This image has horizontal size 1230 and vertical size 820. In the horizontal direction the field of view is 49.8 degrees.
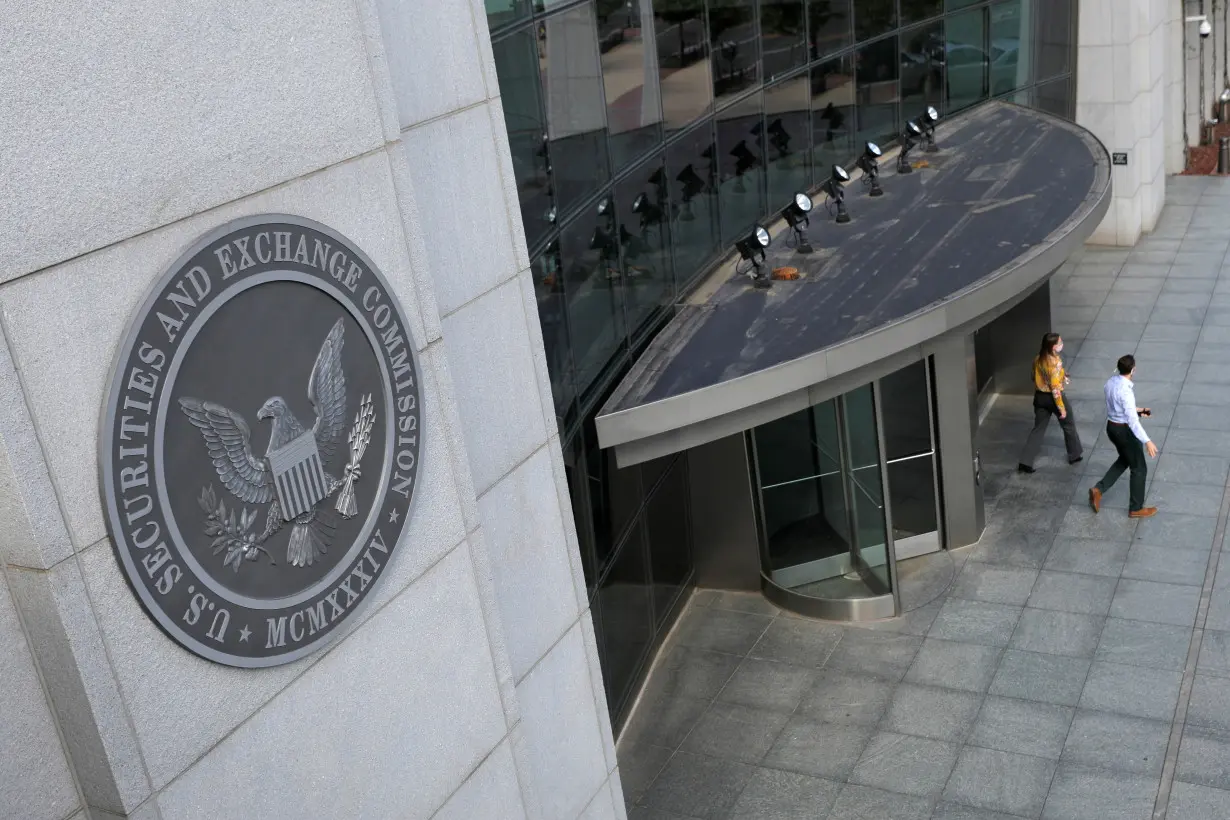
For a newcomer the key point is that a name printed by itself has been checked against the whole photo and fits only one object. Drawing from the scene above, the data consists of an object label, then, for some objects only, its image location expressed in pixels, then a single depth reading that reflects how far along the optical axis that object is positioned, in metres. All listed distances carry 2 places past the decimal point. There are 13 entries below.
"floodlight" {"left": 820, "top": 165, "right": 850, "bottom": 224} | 14.15
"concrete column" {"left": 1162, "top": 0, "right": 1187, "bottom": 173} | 26.22
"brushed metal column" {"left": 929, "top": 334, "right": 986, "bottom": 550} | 13.36
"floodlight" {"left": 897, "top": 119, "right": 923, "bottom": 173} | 15.86
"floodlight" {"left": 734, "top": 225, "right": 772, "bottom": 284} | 12.37
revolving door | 12.65
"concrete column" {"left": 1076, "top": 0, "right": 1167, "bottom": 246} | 22.66
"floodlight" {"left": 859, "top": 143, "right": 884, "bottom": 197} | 14.95
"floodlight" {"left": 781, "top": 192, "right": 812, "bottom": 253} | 13.16
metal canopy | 10.14
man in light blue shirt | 13.58
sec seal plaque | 4.38
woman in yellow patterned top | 14.95
